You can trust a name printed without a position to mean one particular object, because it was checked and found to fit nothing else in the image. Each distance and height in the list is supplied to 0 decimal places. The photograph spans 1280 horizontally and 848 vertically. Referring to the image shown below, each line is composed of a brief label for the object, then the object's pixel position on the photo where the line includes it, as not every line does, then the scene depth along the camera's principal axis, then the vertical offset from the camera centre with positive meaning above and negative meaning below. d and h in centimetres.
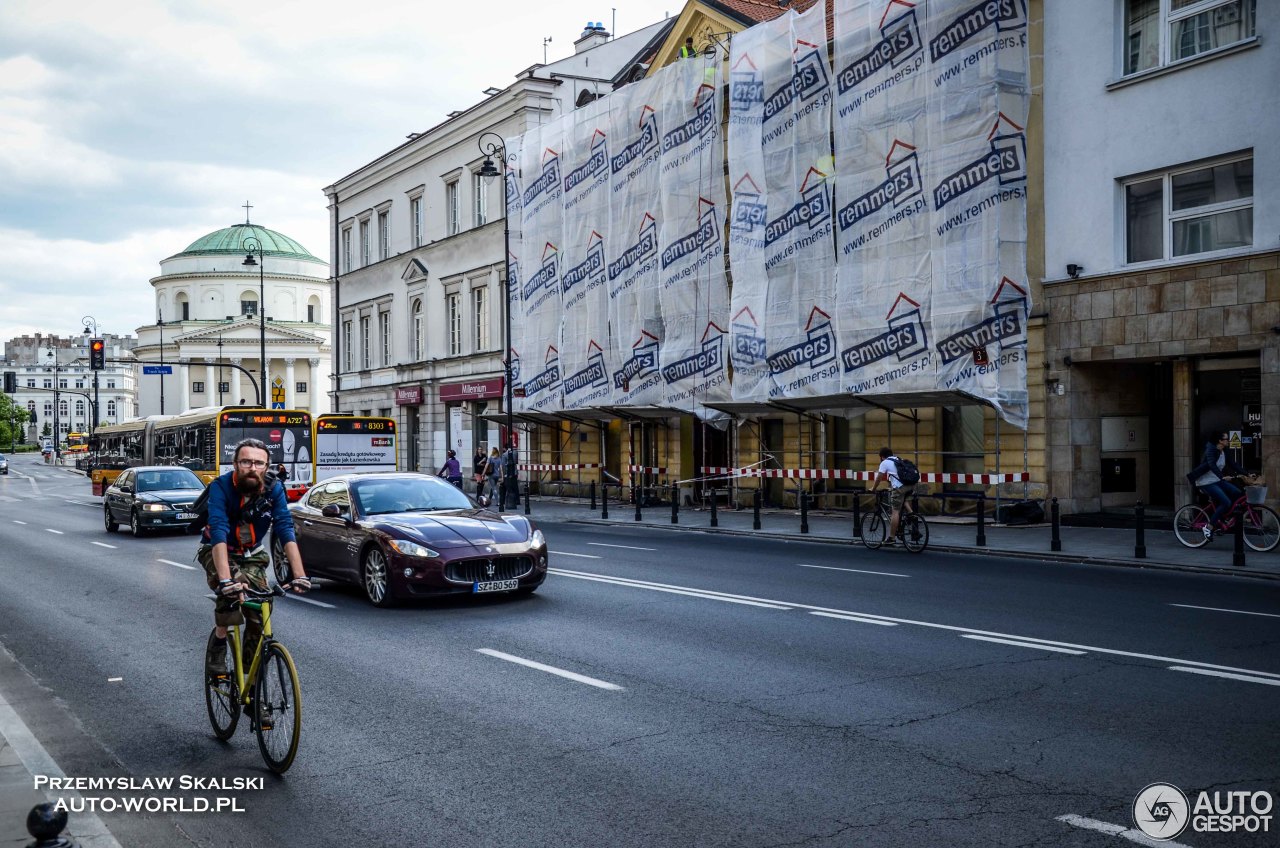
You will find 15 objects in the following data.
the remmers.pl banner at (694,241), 2847 +489
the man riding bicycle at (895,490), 1880 -91
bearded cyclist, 655 -55
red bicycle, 1634 -133
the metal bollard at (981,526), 1878 -151
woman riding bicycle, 1669 -71
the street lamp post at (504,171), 3272 +779
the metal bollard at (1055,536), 1750 -157
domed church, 10344 +1096
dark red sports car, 1200 -112
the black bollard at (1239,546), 1520 -151
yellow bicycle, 618 -140
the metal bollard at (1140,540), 1644 -154
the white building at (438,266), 4109 +699
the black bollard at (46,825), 361 -120
